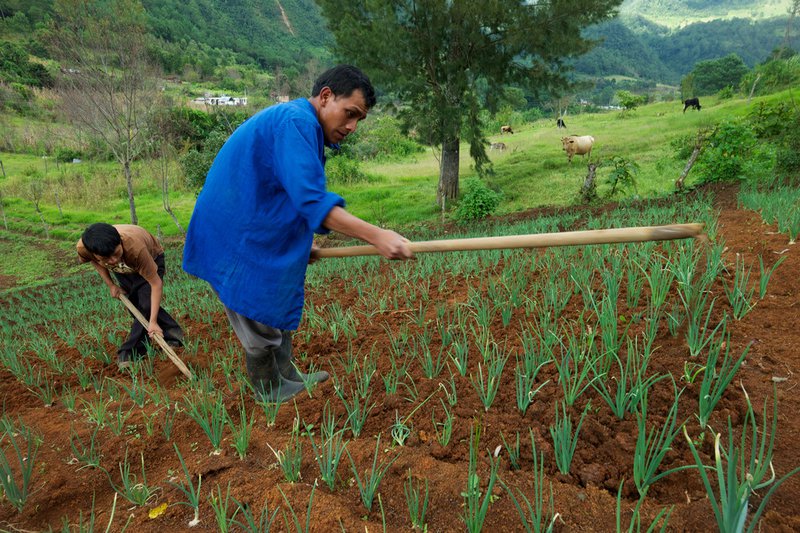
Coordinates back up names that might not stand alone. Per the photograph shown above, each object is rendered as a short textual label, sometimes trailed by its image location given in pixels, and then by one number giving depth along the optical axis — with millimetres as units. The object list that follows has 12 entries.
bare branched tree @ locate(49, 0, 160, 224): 10922
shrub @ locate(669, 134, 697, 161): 9117
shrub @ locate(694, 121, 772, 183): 6715
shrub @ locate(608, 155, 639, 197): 8156
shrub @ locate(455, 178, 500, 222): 10047
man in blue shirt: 1815
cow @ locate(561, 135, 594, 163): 13219
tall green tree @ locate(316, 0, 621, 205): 9445
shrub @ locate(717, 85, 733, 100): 25484
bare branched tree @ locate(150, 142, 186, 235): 13383
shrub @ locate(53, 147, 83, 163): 27734
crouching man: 2955
